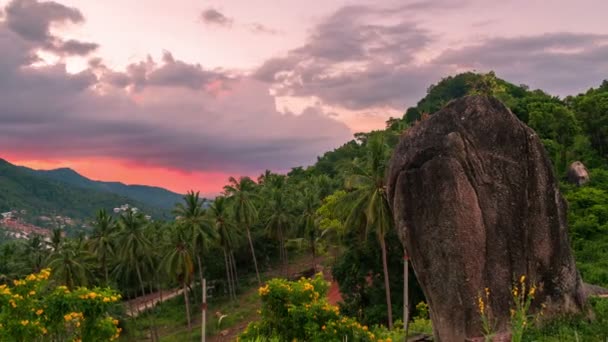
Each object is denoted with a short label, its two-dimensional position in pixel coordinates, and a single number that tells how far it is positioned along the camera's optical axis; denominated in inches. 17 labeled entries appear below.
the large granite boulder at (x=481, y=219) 650.2
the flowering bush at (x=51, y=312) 630.5
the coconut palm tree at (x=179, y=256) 1888.5
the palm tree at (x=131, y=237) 1961.1
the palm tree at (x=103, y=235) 2016.4
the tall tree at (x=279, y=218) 2387.6
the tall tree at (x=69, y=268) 1755.7
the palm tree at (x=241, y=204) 2305.6
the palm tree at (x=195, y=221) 1995.6
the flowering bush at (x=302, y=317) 760.3
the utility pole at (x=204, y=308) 513.7
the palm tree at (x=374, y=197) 1141.7
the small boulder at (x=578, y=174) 1814.7
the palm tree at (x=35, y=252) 2192.4
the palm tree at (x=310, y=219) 2329.0
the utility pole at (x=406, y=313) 633.6
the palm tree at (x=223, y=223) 2266.2
